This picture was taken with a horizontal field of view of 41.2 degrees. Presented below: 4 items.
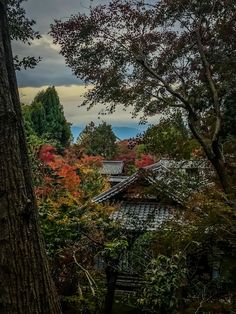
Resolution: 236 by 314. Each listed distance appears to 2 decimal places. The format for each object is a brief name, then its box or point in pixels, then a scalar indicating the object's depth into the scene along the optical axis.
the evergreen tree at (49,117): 32.29
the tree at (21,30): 6.76
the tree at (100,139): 35.21
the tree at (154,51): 6.59
